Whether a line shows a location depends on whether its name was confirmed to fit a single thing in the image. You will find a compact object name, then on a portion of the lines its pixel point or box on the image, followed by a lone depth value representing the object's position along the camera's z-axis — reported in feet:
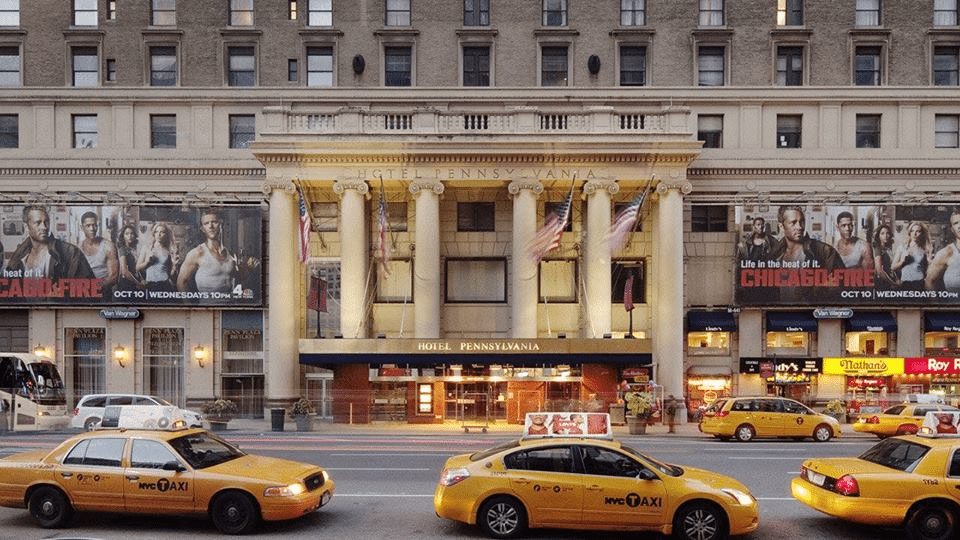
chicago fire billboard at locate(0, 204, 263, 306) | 111.24
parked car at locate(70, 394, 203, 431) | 87.15
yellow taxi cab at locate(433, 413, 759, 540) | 33.94
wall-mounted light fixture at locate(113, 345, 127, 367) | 114.42
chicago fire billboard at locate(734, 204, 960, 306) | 107.65
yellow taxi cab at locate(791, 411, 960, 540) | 34.30
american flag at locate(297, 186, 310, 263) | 94.27
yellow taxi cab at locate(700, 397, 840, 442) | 80.89
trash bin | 92.63
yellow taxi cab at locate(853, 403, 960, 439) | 81.00
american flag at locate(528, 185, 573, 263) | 93.71
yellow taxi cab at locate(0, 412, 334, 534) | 35.35
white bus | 92.58
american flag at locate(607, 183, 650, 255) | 92.73
